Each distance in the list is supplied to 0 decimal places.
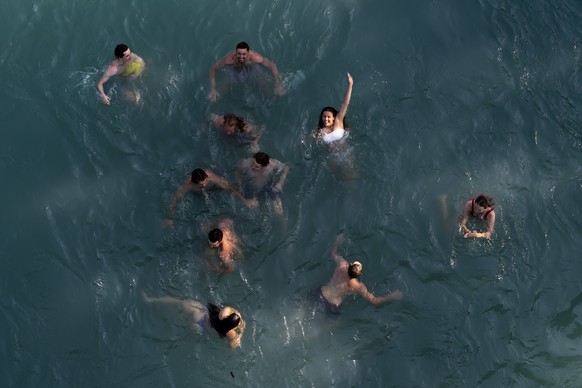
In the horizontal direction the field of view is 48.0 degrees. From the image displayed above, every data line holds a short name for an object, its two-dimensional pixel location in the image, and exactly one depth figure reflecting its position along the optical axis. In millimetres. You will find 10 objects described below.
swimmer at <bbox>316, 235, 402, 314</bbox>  11789
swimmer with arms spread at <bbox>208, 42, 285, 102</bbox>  13891
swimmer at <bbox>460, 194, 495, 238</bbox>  12016
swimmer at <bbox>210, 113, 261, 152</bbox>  12875
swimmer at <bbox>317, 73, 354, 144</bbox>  12625
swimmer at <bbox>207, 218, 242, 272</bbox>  11617
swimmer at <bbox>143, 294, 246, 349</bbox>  11055
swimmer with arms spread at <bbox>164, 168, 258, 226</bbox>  12680
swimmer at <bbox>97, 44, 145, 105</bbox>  13820
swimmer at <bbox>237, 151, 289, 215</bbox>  12781
